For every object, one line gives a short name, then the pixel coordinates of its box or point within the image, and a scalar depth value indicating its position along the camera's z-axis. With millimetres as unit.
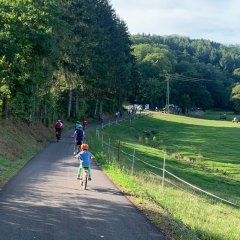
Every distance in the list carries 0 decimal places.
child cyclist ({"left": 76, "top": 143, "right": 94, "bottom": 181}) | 16125
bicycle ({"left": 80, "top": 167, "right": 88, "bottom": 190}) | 15269
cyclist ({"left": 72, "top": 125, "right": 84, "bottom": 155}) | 27016
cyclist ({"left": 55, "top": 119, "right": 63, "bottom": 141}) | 34775
